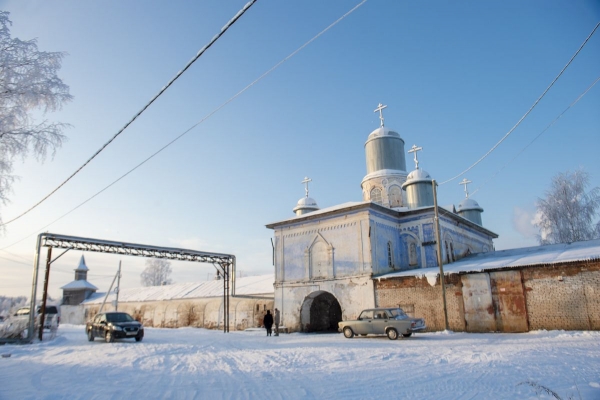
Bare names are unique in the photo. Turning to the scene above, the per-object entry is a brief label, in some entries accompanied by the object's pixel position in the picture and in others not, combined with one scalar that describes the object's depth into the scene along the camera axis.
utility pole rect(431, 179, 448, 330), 19.61
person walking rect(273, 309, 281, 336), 23.56
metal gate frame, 21.01
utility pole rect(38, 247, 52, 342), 19.73
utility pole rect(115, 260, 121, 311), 40.87
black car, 18.36
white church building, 24.89
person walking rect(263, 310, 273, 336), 23.59
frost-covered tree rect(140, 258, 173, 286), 69.19
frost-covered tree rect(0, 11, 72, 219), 10.75
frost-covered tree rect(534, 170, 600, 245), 31.30
